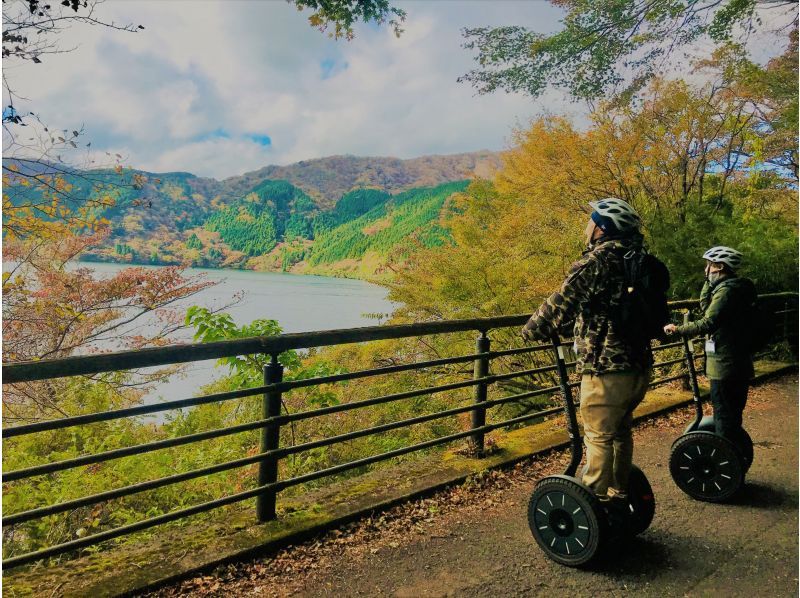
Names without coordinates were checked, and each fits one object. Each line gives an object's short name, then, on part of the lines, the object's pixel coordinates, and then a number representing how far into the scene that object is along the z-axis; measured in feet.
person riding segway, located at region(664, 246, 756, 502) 11.78
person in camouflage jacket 8.65
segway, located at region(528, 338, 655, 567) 8.87
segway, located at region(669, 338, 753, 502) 11.79
